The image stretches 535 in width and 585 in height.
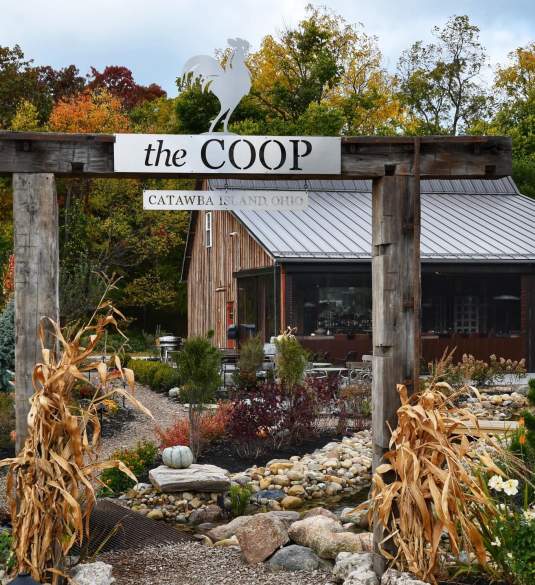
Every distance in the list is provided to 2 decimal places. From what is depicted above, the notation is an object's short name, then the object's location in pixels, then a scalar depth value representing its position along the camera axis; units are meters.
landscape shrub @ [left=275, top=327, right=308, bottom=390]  15.04
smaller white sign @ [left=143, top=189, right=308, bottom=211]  6.58
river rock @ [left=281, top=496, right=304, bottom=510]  9.79
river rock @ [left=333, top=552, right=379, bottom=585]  5.98
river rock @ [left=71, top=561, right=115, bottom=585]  5.86
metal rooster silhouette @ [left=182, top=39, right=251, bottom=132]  6.94
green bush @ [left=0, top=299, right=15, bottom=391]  14.13
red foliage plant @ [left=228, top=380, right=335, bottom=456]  12.07
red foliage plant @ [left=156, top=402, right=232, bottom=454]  12.02
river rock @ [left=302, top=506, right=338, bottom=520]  8.23
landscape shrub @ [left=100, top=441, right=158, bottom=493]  10.02
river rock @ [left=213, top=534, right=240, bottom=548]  7.60
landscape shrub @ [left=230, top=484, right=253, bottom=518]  9.23
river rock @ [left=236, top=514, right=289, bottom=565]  6.91
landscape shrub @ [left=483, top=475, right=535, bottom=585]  5.43
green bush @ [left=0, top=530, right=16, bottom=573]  6.21
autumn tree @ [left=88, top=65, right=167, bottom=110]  47.38
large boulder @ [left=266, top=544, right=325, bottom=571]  6.78
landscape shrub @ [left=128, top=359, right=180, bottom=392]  20.06
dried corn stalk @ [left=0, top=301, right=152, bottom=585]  5.45
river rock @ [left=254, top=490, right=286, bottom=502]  9.88
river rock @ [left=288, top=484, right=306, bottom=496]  10.22
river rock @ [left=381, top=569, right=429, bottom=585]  5.49
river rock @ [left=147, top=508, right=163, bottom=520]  9.12
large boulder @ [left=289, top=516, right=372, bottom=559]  6.94
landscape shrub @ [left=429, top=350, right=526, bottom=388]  17.45
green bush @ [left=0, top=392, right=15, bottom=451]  12.36
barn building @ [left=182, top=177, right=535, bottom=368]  21.62
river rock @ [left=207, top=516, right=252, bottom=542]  7.99
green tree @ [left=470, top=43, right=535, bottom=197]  35.16
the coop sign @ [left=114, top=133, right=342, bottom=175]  6.34
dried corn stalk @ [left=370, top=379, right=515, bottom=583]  5.46
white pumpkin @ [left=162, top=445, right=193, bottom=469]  9.92
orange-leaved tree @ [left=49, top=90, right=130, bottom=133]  36.69
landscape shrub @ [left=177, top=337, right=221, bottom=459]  12.09
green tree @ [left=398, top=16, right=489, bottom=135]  42.00
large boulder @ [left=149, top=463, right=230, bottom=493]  9.44
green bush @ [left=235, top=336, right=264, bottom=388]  15.98
